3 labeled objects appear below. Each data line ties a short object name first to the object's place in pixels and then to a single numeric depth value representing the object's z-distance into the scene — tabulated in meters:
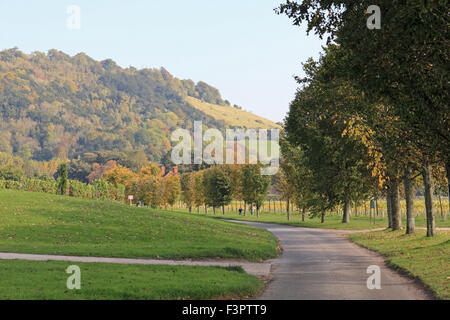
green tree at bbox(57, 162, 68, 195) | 66.91
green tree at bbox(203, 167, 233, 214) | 101.62
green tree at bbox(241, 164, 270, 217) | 90.88
